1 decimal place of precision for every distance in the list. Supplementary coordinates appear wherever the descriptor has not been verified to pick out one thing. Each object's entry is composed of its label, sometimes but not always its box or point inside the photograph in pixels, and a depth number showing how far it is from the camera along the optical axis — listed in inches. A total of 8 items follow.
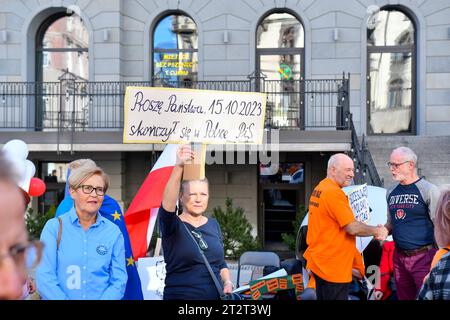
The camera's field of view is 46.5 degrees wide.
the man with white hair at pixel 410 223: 196.2
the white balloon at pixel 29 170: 154.3
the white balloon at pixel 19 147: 149.6
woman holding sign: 132.5
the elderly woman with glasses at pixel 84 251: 125.9
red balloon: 214.7
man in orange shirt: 188.9
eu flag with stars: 163.8
